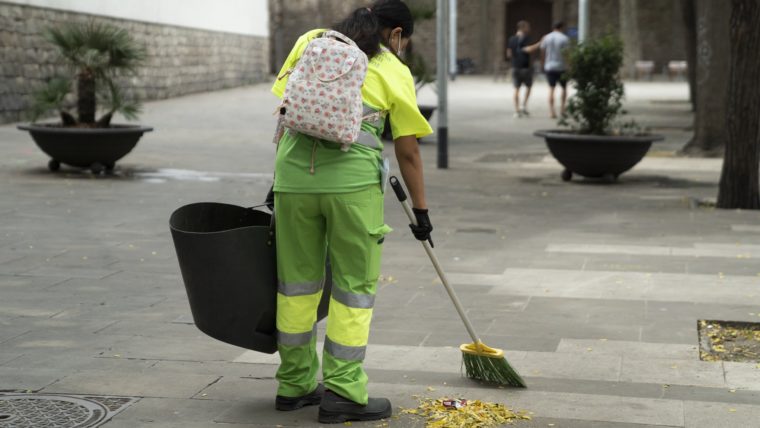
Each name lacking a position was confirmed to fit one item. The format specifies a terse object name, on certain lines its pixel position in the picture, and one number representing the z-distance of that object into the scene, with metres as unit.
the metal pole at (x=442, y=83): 14.70
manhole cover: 4.58
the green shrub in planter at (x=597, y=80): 13.08
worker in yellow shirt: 4.54
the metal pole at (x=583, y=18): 22.83
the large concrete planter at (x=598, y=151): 12.78
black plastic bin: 4.55
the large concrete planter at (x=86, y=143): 12.81
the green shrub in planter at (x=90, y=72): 13.09
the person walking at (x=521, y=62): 24.41
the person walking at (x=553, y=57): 23.70
